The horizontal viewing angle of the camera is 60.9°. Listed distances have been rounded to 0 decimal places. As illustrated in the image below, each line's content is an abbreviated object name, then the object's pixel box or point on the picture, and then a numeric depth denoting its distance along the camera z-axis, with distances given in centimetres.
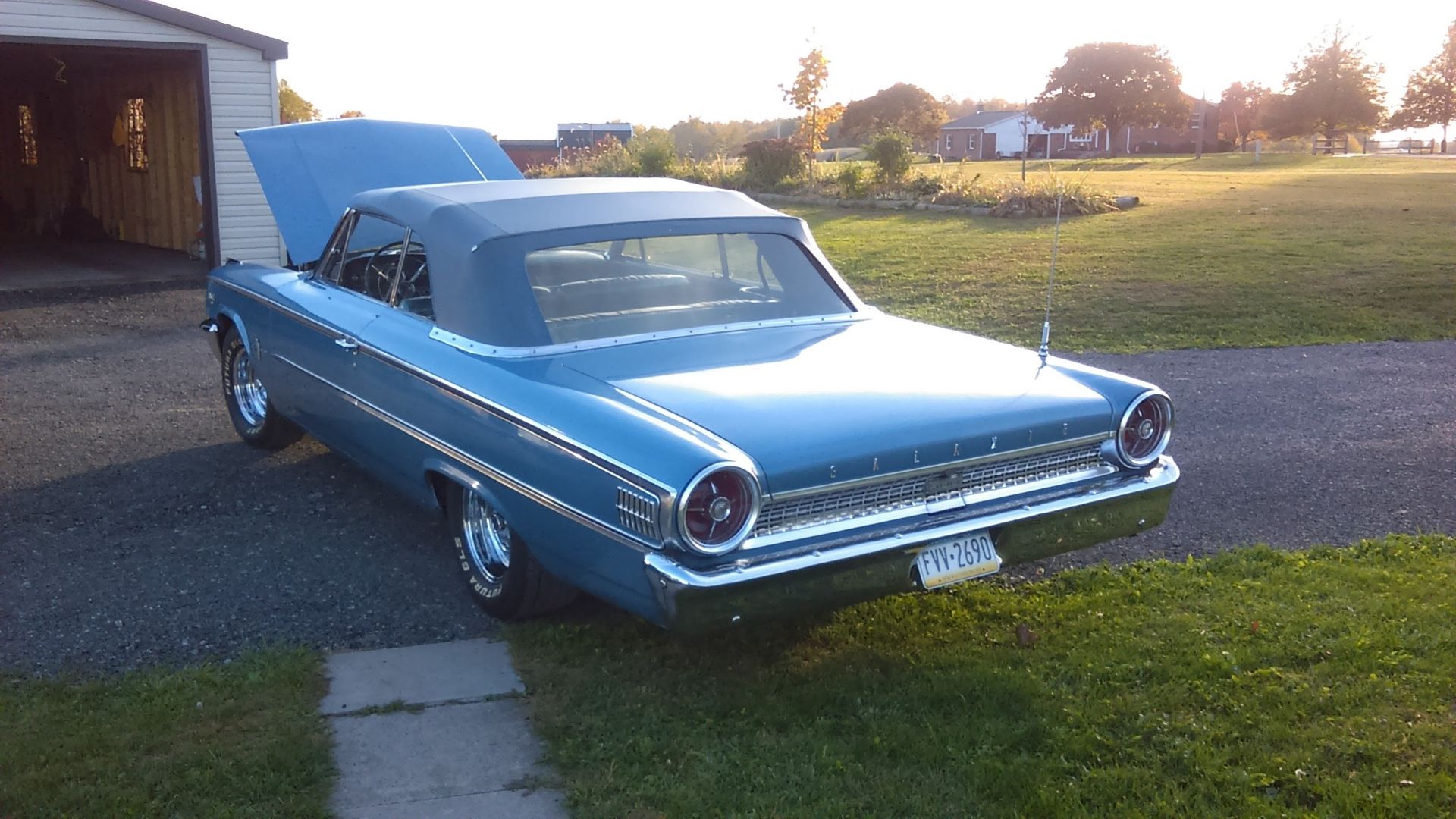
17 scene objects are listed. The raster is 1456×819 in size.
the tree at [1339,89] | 6041
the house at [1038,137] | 7125
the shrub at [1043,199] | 1916
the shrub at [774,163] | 2591
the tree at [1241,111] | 6919
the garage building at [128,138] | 1306
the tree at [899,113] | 6656
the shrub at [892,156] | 2331
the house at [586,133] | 3778
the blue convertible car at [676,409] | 342
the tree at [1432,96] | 6281
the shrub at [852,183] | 2273
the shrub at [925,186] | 2203
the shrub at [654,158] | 2667
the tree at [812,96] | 2600
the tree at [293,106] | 3584
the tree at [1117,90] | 6712
